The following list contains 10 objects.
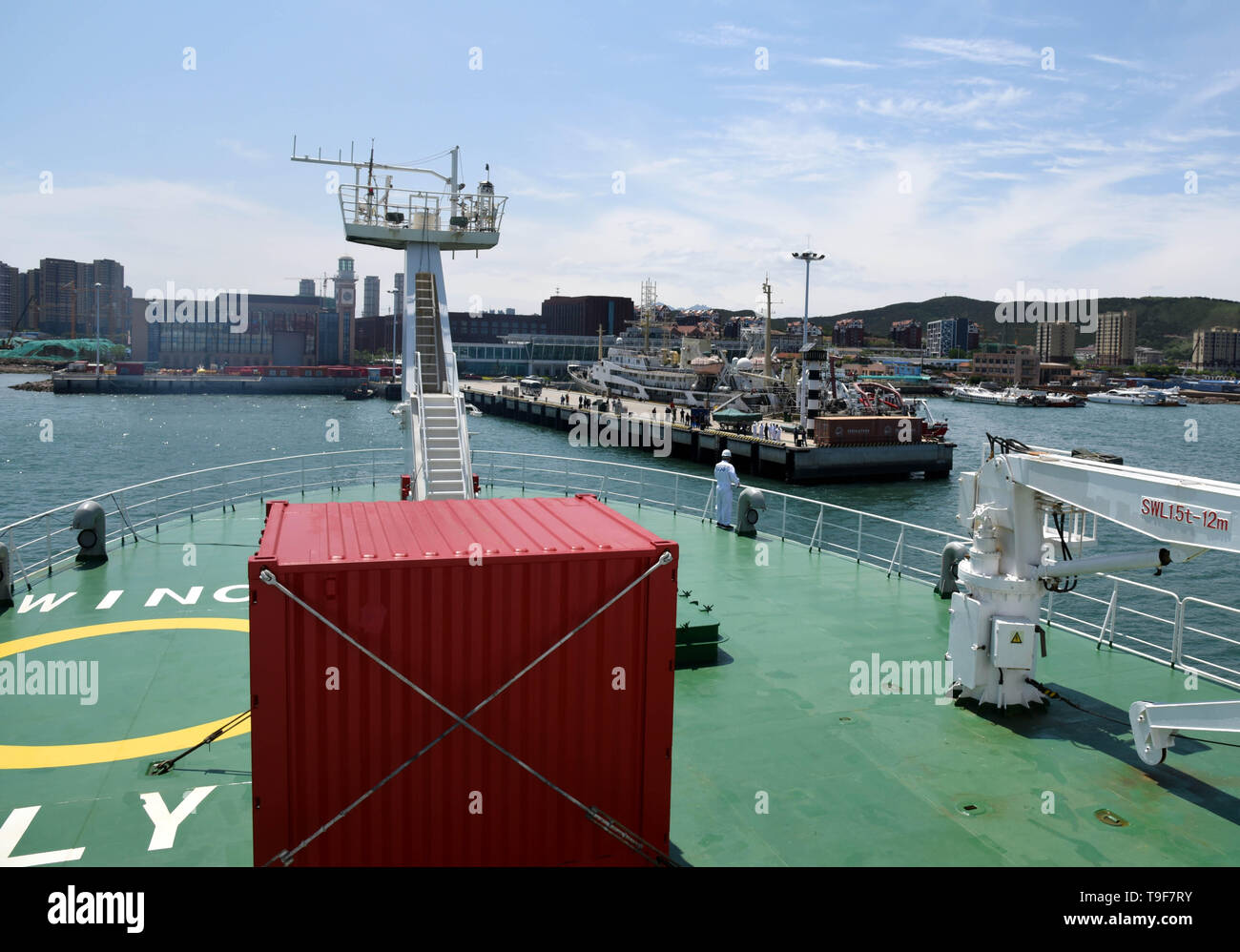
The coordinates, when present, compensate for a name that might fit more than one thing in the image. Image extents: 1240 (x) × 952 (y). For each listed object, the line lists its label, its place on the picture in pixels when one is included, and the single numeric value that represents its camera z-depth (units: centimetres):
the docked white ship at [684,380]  7550
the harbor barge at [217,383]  11644
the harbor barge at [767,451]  5166
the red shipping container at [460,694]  534
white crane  766
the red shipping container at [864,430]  5247
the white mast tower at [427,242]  1866
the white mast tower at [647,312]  10008
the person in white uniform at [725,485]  1775
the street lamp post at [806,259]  6712
